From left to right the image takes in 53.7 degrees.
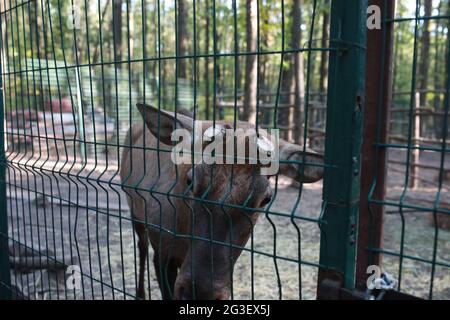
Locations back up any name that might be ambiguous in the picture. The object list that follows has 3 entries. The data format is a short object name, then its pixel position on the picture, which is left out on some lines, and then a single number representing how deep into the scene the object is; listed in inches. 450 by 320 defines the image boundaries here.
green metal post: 61.0
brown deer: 87.4
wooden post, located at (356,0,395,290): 65.3
